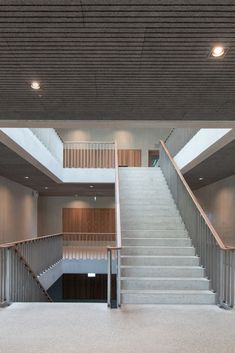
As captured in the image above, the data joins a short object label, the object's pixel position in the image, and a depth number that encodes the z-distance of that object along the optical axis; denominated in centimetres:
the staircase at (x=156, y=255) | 582
